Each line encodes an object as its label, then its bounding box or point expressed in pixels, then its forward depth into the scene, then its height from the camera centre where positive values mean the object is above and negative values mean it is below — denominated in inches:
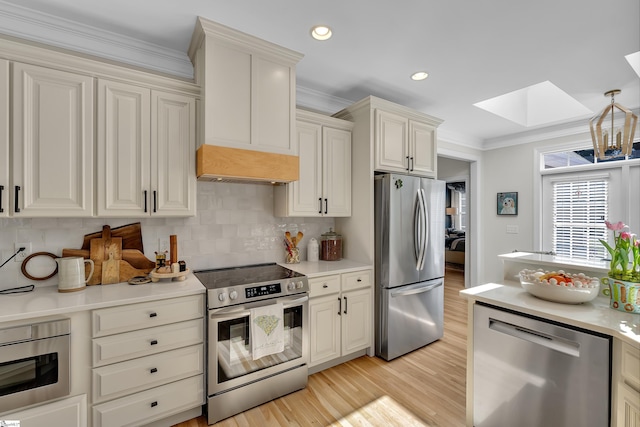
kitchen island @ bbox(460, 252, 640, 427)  49.1 -20.8
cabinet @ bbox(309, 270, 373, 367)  97.3 -36.1
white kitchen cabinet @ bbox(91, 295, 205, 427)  65.4 -35.6
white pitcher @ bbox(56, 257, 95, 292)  72.4 -15.1
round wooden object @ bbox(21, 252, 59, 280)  75.5 -13.4
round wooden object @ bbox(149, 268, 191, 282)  80.9 -17.5
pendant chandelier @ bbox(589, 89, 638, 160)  86.9 +22.8
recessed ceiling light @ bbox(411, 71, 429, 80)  105.8 +50.8
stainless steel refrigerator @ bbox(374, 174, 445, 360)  108.8 -18.9
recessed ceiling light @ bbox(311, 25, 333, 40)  80.6 +51.4
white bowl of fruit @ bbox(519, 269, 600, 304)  63.0 -16.6
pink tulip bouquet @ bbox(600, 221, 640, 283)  60.0 -9.5
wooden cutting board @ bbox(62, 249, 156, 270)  86.4 -13.9
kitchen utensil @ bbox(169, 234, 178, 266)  86.6 -10.7
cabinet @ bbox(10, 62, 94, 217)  66.2 +17.1
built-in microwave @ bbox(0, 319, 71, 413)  56.4 -30.4
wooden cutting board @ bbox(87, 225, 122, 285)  80.3 -11.7
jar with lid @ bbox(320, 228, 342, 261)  117.7 -13.8
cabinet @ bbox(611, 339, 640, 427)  47.9 -29.8
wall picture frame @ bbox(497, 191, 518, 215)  182.9 +5.9
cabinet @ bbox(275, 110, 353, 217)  107.0 +16.0
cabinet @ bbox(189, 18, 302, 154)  81.4 +37.7
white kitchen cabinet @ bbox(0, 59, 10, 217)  64.2 +17.4
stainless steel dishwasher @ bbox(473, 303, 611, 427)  53.6 -33.2
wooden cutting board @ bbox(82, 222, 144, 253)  86.0 -6.2
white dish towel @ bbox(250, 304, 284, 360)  81.0 -33.5
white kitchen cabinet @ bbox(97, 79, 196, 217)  75.3 +17.1
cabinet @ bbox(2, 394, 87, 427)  58.0 -41.4
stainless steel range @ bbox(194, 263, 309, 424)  76.1 -35.4
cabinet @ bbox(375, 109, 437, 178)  113.8 +28.3
